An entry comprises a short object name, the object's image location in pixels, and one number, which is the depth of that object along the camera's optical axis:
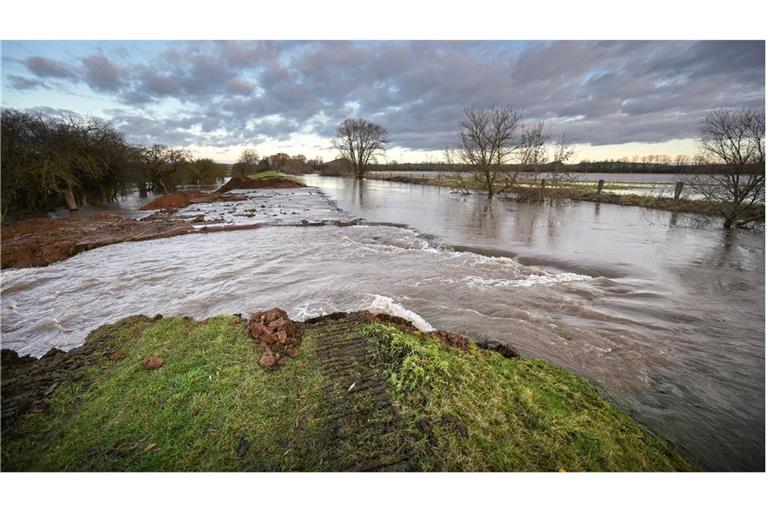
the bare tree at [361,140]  56.34
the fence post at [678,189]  15.70
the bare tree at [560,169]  21.12
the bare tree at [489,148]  21.44
